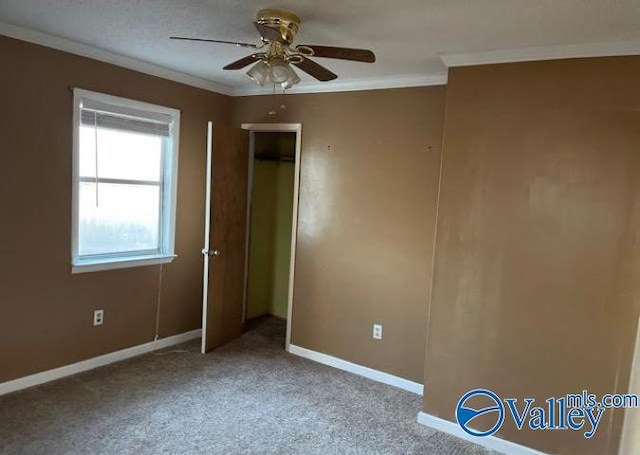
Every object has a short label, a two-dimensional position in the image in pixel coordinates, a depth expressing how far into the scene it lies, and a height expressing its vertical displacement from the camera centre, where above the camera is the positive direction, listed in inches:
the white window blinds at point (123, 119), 127.4 +19.6
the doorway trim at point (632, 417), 87.7 -42.0
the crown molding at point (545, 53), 90.8 +34.4
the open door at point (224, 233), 149.3 -16.2
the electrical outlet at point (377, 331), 141.8 -43.4
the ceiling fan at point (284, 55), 81.7 +26.6
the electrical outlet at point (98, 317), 135.2 -42.4
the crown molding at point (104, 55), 109.3 +36.1
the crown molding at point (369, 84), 128.2 +35.8
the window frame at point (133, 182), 124.9 -4.9
